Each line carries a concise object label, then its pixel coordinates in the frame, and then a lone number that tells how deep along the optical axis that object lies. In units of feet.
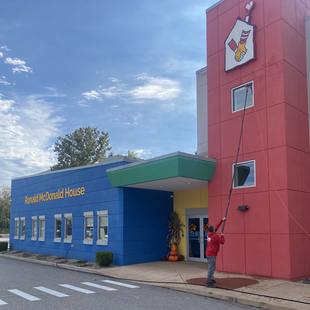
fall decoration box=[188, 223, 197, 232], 57.11
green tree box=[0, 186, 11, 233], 215.31
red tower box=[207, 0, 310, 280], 39.11
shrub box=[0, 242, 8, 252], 86.41
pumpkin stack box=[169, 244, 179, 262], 56.44
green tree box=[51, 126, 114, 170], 178.67
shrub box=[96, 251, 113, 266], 51.11
